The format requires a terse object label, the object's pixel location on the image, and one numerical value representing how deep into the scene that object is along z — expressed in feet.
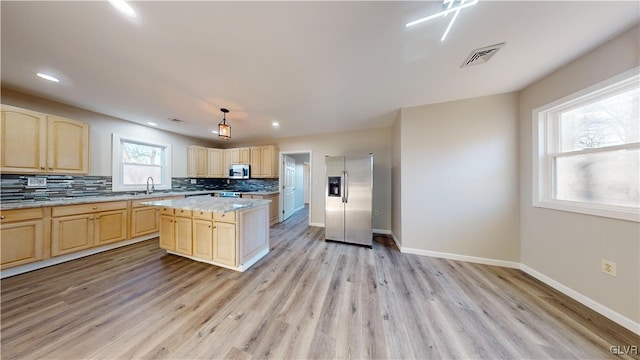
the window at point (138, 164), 11.69
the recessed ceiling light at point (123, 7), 4.01
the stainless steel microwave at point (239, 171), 16.92
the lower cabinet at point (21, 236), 7.12
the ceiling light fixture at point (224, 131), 8.88
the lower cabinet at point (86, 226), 8.33
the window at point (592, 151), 5.20
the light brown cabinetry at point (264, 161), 16.16
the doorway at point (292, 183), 16.89
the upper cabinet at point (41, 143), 7.65
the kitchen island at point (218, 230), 7.99
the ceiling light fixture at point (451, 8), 4.00
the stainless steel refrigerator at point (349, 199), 11.17
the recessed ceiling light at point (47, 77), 6.96
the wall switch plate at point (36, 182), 8.71
